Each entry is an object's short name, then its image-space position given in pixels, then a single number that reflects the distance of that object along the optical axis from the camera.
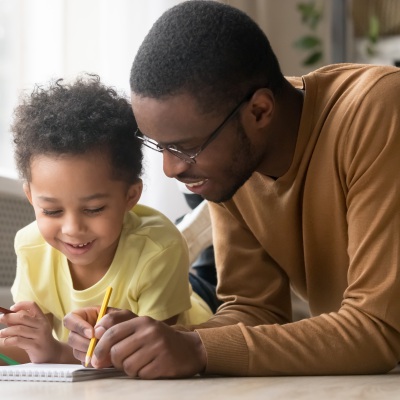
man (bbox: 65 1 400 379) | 1.44
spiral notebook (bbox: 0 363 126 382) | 1.39
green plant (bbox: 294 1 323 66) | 3.36
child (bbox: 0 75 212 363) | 1.68
